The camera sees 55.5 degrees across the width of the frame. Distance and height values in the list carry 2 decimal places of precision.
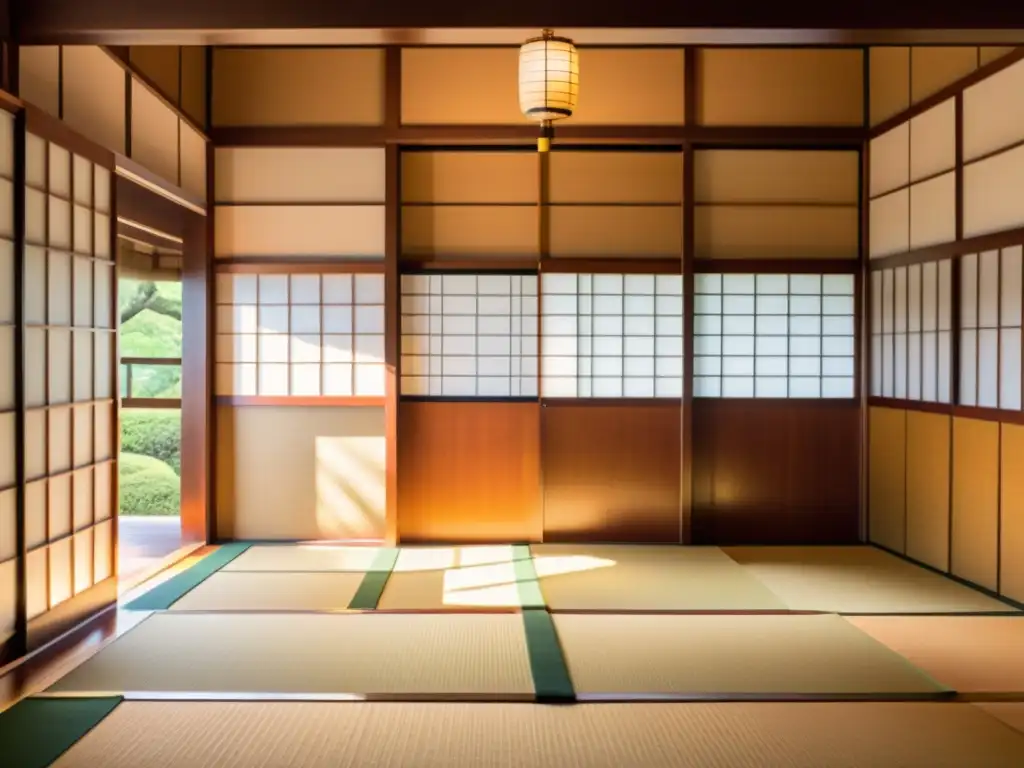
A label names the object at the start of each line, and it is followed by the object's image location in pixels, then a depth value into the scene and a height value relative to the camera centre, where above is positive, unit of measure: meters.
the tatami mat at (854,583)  4.79 -1.08
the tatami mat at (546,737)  2.86 -1.10
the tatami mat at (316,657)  3.47 -1.08
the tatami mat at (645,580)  4.78 -1.07
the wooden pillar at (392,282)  6.34 +0.65
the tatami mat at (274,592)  4.67 -1.08
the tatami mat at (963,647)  3.65 -1.09
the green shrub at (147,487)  10.87 -1.22
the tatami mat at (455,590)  4.75 -1.09
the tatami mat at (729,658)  3.49 -1.08
